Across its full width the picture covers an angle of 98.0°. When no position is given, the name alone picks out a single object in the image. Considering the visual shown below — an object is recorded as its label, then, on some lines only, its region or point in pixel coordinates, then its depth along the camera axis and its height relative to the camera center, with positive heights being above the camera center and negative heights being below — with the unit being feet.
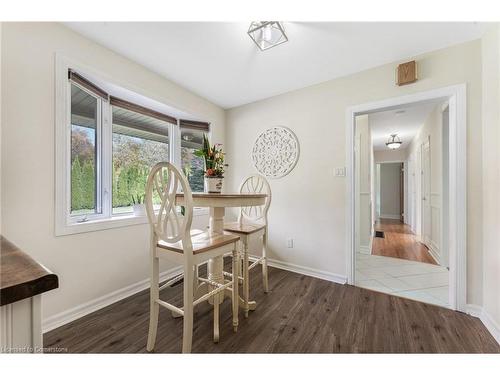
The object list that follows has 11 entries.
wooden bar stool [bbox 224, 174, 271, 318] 5.76 -1.25
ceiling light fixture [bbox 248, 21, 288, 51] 5.33 +4.00
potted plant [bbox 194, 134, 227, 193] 6.12 +0.54
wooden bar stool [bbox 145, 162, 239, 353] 4.04 -1.23
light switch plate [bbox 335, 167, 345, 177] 7.84 +0.54
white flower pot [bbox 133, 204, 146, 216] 7.47 -0.76
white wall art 9.06 +1.53
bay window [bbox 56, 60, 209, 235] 5.44 +1.23
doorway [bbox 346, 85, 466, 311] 5.90 -0.07
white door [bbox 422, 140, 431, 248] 12.41 -0.41
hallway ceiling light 16.70 +3.57
